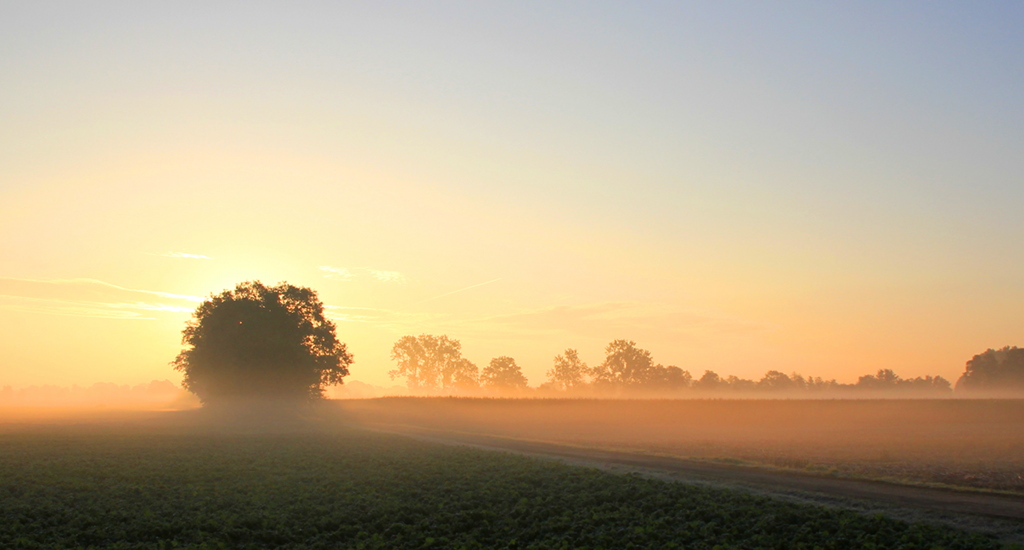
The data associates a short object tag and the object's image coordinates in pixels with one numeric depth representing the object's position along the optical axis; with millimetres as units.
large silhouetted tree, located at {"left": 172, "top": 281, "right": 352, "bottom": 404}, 75000
